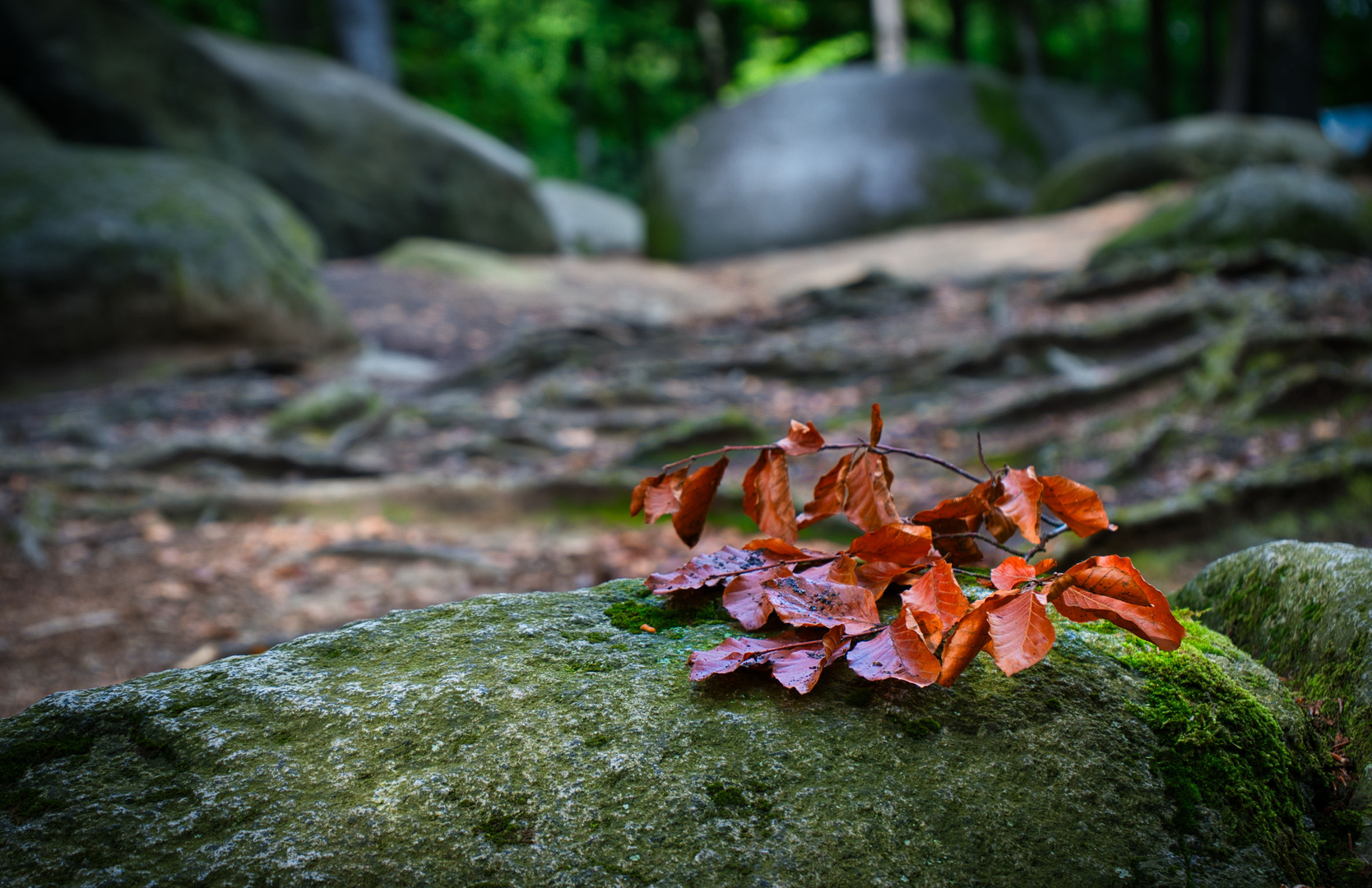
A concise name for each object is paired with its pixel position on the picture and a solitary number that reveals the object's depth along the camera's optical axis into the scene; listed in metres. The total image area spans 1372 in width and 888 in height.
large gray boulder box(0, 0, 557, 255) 10.09
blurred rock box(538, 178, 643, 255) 19.83
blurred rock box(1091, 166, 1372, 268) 8.73
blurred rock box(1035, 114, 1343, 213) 12.09
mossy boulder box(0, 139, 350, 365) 7.41
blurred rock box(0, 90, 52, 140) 9.18
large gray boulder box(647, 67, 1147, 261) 14.98
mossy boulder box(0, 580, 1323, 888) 0.95
